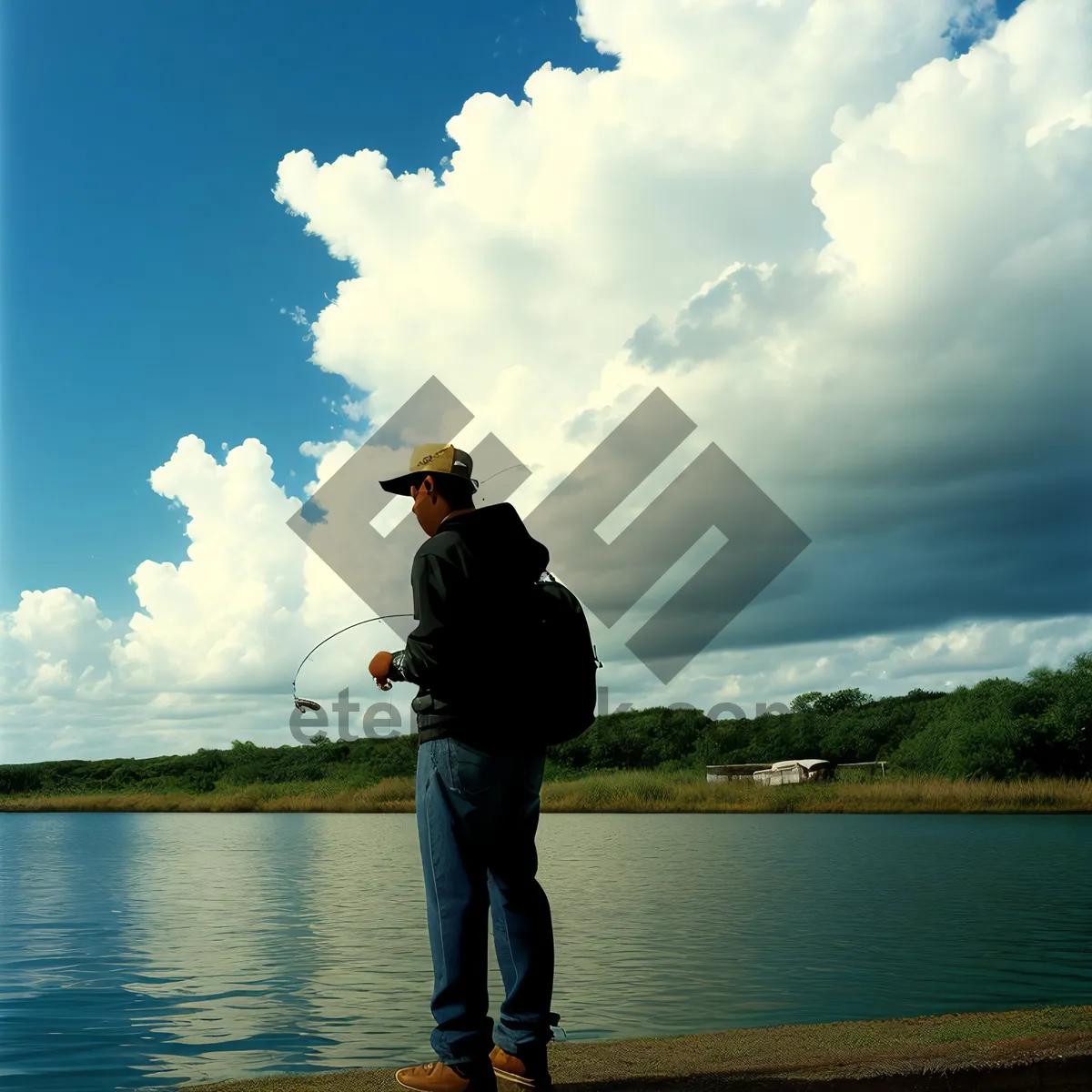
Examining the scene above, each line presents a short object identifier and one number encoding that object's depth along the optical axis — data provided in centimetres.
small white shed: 5059
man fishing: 332
